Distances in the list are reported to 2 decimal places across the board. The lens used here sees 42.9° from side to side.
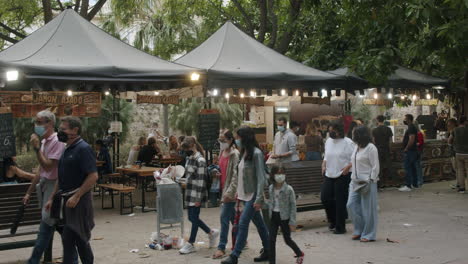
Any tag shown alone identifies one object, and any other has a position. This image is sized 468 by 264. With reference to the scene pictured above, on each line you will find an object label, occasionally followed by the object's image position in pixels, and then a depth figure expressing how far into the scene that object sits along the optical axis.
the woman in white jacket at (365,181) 8.84
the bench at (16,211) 7.43
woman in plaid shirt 8.09
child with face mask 7.21
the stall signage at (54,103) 11.05
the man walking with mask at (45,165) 6.59
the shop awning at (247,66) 12.84
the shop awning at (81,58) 11.33
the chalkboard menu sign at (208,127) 13.20
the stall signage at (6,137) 8.68
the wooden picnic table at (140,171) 12.17
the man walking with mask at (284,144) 12.10
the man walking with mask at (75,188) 5.90
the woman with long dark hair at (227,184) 7.71
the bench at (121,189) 11.52
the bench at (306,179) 10.27
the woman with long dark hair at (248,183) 7.20
